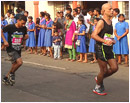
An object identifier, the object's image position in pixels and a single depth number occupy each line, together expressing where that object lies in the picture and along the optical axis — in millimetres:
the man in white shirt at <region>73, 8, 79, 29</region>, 13016
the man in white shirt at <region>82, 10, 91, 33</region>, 12811
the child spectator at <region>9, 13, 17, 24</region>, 16188
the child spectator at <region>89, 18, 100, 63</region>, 11922
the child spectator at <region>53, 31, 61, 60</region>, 12672
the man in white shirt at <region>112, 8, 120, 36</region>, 11844
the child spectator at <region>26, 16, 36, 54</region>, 14461
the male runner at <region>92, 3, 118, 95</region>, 6827
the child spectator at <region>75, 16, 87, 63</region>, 11836
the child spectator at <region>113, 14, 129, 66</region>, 11031
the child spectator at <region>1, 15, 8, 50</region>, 16094
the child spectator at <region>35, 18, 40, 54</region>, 14620
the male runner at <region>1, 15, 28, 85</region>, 7988
